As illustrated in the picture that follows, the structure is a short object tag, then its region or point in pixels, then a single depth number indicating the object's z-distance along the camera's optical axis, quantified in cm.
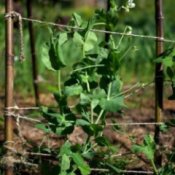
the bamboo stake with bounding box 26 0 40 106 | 527
